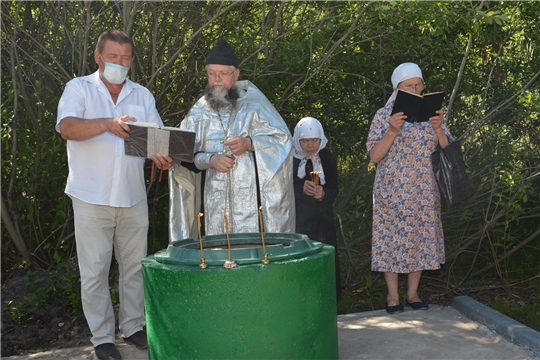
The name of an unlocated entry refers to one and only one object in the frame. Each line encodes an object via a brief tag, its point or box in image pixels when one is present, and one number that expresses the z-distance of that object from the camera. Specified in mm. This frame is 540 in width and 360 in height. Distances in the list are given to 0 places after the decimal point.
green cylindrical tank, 3324
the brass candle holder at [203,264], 3371
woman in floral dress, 5371
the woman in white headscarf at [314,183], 5688
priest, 4797
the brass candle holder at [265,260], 3355
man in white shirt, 4594
